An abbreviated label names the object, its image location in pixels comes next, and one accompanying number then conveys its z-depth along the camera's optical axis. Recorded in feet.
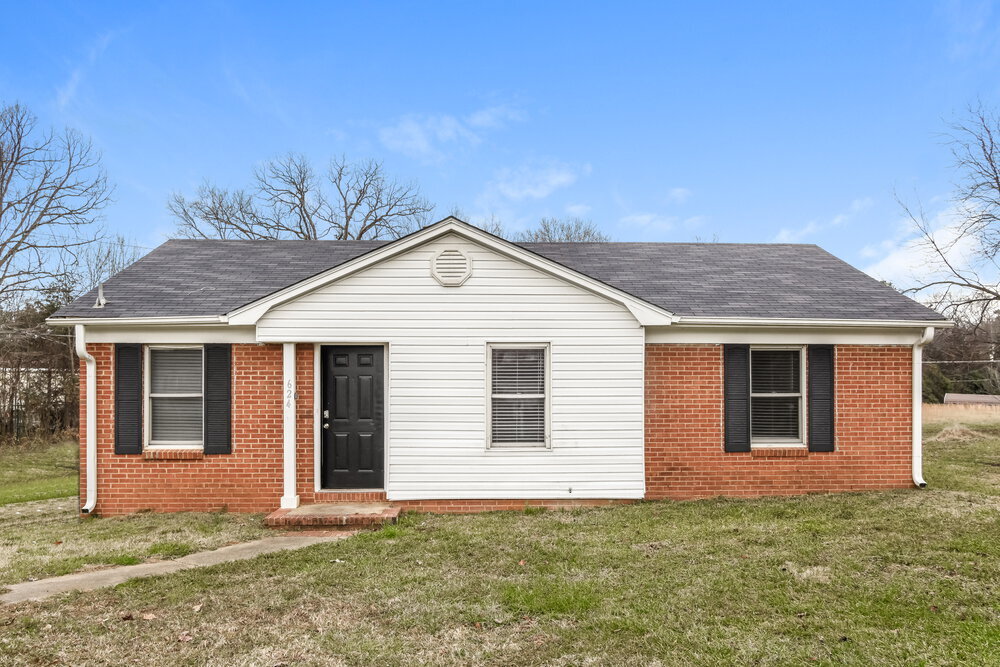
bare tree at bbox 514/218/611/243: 95.81
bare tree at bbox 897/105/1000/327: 48.03
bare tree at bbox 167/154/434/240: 86.74
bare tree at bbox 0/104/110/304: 56.03
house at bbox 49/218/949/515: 24.50
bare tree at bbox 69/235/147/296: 68.23
